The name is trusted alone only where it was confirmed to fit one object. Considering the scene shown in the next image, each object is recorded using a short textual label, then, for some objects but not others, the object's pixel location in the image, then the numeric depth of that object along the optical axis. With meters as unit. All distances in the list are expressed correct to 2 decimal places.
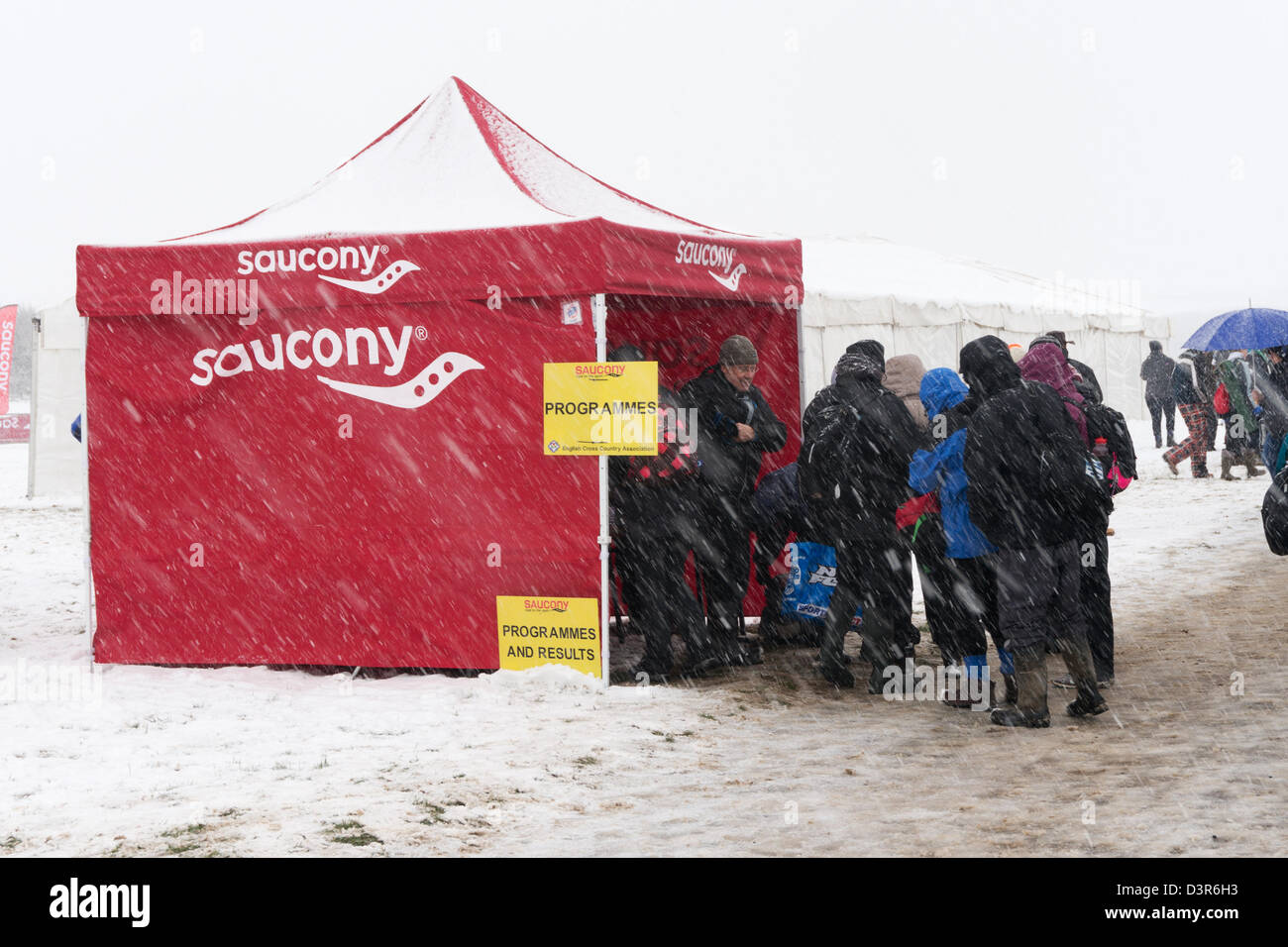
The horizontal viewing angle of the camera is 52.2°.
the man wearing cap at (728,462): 7.39
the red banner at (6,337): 29.95
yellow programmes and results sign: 7.07
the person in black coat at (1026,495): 5.95
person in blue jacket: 6.35
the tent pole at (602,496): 6.98
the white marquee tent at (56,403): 19.61
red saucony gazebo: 7.14
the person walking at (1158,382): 20.61
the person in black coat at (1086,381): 7.08
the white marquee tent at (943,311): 18.73
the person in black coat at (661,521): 7.19
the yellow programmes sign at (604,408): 6.96
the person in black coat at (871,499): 6.84
